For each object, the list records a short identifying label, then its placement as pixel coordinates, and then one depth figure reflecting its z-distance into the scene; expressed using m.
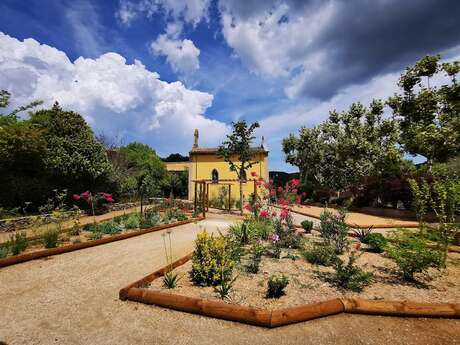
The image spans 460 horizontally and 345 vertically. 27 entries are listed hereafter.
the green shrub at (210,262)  4.23
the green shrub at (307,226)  8.83
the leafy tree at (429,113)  12.10
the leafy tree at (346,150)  18.97
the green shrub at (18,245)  5.82
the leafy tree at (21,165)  11.25
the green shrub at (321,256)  5.29
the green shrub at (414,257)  4.26
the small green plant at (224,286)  3.72
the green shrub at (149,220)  9.84
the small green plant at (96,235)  7.65
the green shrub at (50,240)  6.38
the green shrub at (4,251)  5.59
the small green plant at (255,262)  4.78
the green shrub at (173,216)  12.11
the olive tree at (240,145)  17.45
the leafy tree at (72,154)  13.08
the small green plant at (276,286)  3.67
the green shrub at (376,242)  6.21
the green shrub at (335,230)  6.14
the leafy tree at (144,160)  28.44
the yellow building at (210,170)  28.69
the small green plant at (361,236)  7.20
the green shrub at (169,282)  4.07
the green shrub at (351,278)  4.06
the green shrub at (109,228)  8.56
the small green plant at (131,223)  9.61
